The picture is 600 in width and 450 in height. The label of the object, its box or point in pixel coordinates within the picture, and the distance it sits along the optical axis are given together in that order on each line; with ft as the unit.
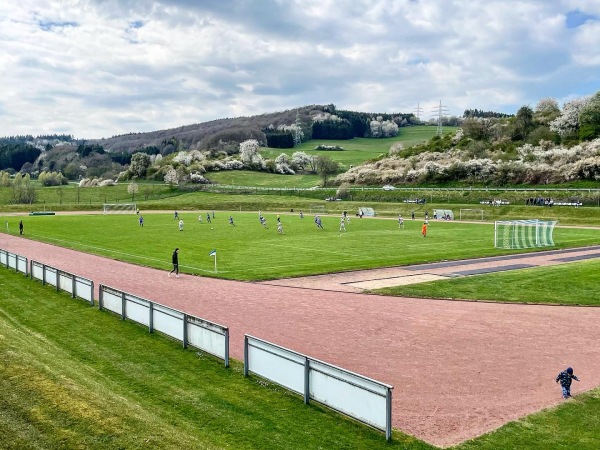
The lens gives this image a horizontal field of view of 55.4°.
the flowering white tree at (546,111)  430.20
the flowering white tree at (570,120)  385.91
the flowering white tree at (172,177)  483.51
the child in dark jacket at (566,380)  44.62
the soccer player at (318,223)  202.28
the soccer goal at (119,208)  323.78
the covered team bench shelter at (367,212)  284.00
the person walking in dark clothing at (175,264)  101.19
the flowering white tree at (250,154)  579.48
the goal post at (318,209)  312.01
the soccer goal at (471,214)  252.83
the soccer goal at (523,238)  150.92
